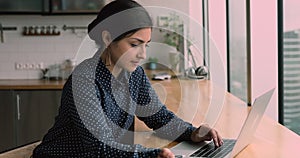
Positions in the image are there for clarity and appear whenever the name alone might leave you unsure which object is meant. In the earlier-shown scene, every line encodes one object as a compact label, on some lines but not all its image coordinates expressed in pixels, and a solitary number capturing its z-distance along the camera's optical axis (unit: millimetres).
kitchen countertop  4406
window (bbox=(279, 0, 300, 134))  2691
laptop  1623
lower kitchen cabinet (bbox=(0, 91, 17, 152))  4469
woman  1447
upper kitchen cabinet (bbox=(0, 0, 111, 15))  4598
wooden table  1793
